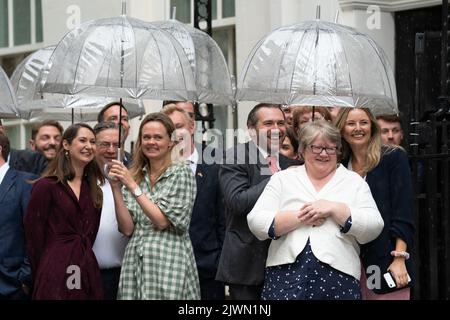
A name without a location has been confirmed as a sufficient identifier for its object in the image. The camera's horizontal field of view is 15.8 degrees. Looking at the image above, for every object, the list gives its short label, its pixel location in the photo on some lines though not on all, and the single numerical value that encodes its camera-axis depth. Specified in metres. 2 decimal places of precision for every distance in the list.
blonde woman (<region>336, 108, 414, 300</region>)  10.34
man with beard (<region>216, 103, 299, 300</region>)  10.48
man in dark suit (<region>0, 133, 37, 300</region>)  11.30
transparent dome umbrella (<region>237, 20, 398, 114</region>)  10.66
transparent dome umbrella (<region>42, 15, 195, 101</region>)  10.79
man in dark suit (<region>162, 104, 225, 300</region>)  11.30
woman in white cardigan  9.99
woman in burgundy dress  10.88
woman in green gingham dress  10.58
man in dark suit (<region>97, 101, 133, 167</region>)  12.30
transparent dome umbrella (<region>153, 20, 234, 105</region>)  11.80
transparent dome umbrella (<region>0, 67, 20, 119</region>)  11.59
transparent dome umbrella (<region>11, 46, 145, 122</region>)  13.12
